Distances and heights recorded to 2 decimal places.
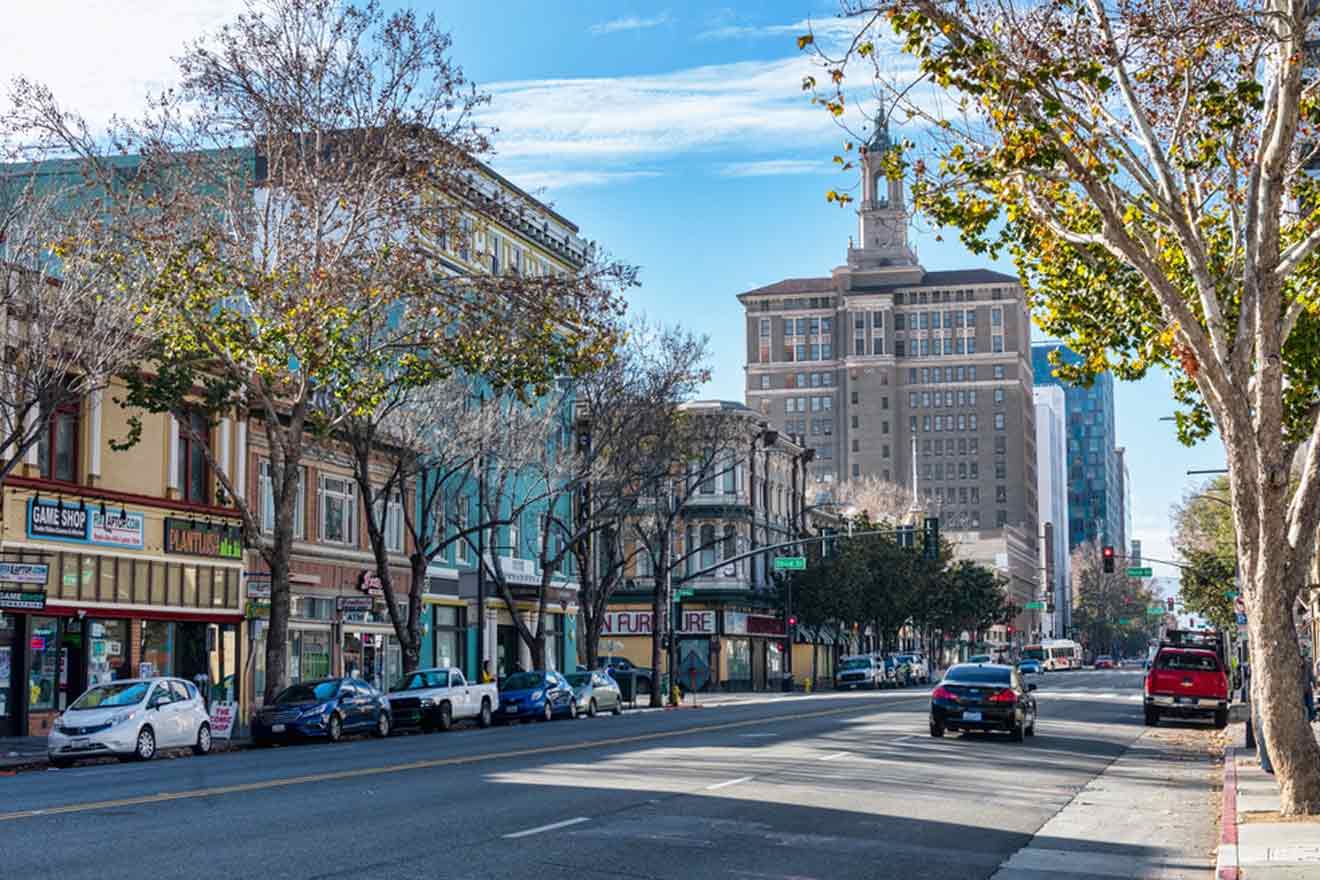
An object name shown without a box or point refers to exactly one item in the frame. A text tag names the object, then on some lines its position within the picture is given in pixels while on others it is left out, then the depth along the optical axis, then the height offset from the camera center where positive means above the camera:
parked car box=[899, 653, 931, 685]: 96.25 -4.16
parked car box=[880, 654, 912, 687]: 90.62 -4.17
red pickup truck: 42.50 -2.31
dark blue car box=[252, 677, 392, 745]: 34.31 -2.38
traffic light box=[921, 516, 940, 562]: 57.12 +2.13
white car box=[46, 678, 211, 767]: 28.23 -2.12
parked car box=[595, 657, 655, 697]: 62.09 -2.84
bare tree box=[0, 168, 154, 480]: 29.28 +5.39
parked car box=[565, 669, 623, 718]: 48.28 -2.78
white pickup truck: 40.06 -2.48
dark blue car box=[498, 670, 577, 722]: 44.84 -2.66
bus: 138.99 -4.88
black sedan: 31.92 -2.03
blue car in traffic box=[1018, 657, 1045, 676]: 113.44 -4.92
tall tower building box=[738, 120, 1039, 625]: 176.12 +22.94
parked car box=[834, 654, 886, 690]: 85.19 -3.90
